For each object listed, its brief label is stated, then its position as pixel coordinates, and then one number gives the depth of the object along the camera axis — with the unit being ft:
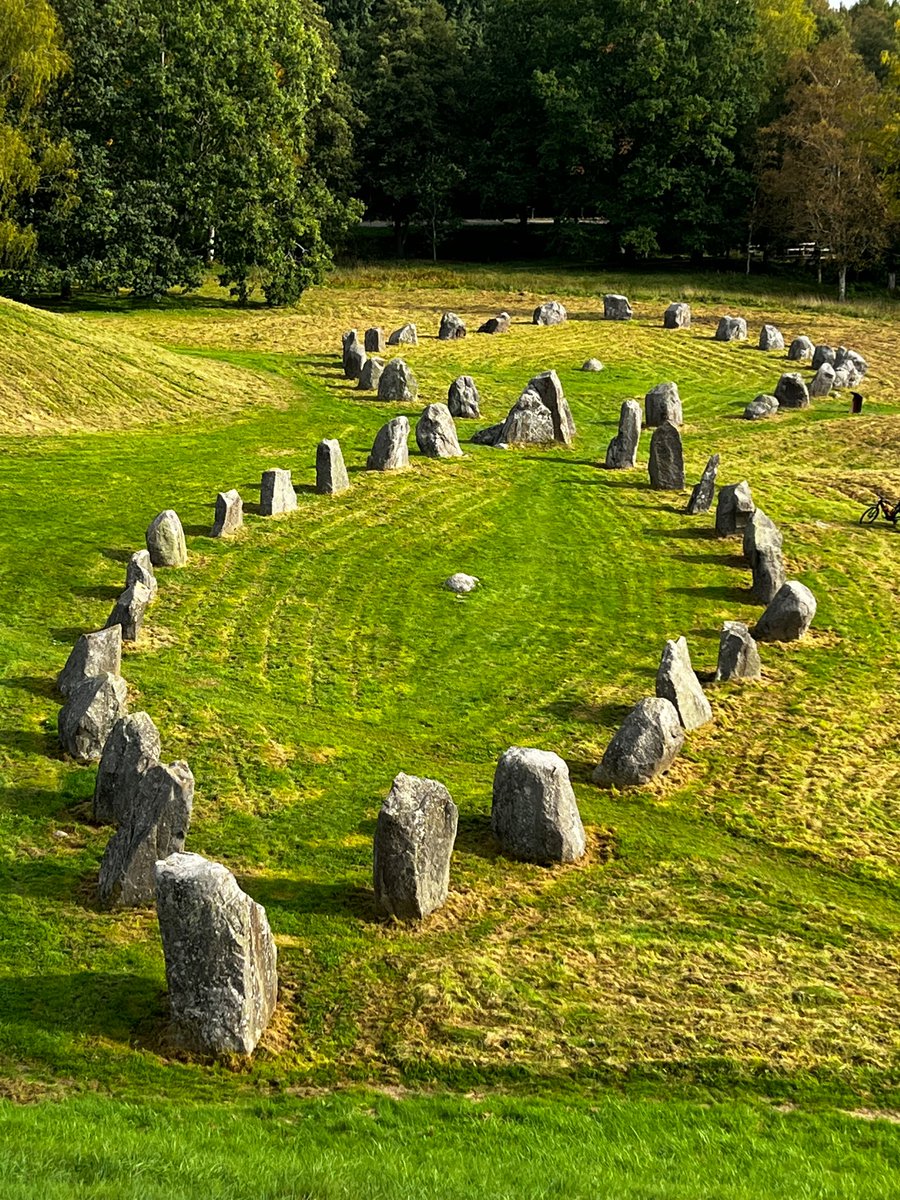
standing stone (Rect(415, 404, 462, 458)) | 102.68
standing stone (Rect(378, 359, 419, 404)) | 121.29
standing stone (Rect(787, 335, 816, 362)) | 145.59
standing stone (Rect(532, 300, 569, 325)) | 165.99
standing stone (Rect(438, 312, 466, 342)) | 153.58
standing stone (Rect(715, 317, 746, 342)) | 157.48
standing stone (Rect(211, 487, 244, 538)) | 81.25
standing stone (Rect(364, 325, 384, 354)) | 143.84
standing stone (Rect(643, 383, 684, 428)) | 116.16
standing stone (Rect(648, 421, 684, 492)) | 95.30
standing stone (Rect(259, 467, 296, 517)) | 86.22
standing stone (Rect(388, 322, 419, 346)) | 148.05
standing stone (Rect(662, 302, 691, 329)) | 164.96
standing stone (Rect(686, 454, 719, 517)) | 90.27
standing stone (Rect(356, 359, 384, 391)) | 125.39
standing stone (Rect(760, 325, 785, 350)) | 151.94
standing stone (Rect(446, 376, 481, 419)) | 116.47
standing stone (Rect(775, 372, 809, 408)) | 124.67
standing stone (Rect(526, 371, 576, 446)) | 108.88
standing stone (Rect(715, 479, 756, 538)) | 84.74
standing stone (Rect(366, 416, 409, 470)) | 97.91
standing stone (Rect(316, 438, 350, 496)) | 91.40
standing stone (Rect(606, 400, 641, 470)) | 101.30
